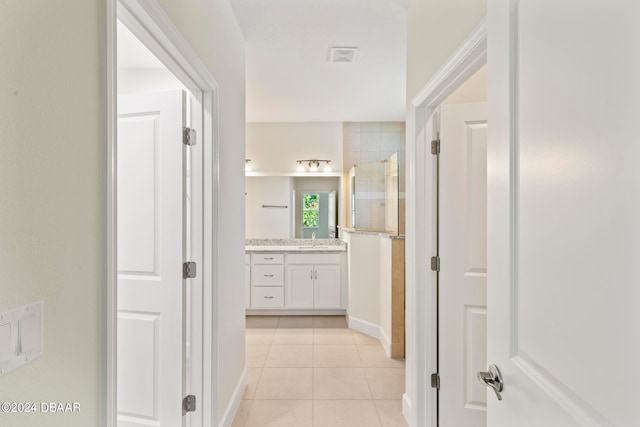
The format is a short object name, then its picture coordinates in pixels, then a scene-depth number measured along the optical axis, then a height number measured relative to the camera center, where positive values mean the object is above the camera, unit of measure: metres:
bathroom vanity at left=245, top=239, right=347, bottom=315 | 4.12 -0.83
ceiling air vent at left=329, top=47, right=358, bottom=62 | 2.64 +1.35
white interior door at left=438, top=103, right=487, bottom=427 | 1.77 -0.27
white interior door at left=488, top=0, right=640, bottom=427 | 0.49 +0.01
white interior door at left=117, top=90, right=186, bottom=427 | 1.71 -0.24
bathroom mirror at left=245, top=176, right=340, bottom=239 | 4.67 +0.12
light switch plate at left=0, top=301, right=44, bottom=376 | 0.57 -0.23
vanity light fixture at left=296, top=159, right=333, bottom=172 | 4.61 +0.71
